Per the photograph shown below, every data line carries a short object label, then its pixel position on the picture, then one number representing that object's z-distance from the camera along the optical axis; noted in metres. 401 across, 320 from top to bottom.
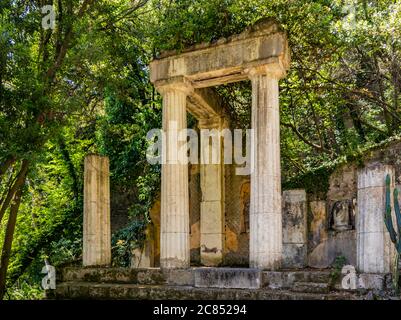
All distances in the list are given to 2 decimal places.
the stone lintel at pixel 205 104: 13.18
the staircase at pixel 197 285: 8.60
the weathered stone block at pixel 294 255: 12.91
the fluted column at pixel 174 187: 10.89
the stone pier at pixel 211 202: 14.23
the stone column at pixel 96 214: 12.16
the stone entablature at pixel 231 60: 10.42
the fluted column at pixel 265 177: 9.90
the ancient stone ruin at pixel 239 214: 8.99
